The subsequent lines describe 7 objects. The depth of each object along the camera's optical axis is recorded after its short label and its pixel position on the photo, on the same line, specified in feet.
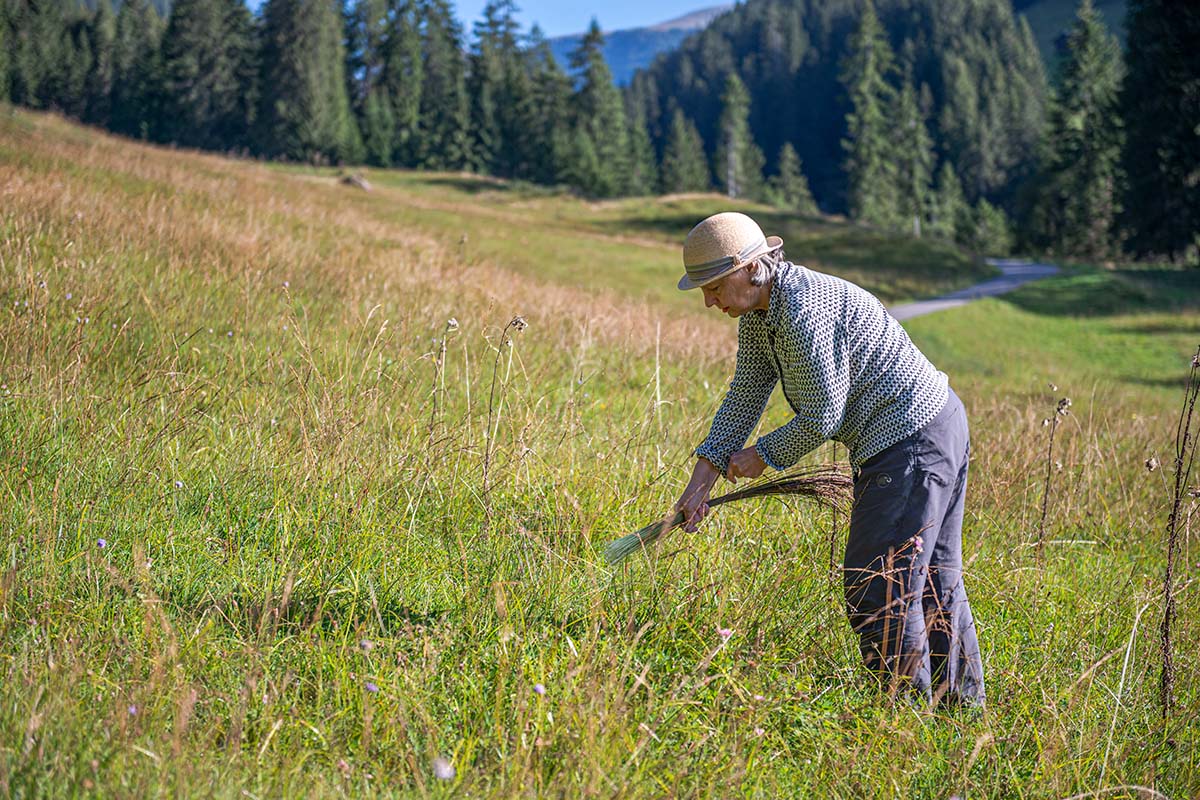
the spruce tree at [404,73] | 251.60
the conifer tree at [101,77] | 255.91
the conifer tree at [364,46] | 261.65
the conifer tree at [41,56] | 239.09
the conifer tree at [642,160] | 285.43
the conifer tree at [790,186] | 304.91
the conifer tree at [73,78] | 252.01
